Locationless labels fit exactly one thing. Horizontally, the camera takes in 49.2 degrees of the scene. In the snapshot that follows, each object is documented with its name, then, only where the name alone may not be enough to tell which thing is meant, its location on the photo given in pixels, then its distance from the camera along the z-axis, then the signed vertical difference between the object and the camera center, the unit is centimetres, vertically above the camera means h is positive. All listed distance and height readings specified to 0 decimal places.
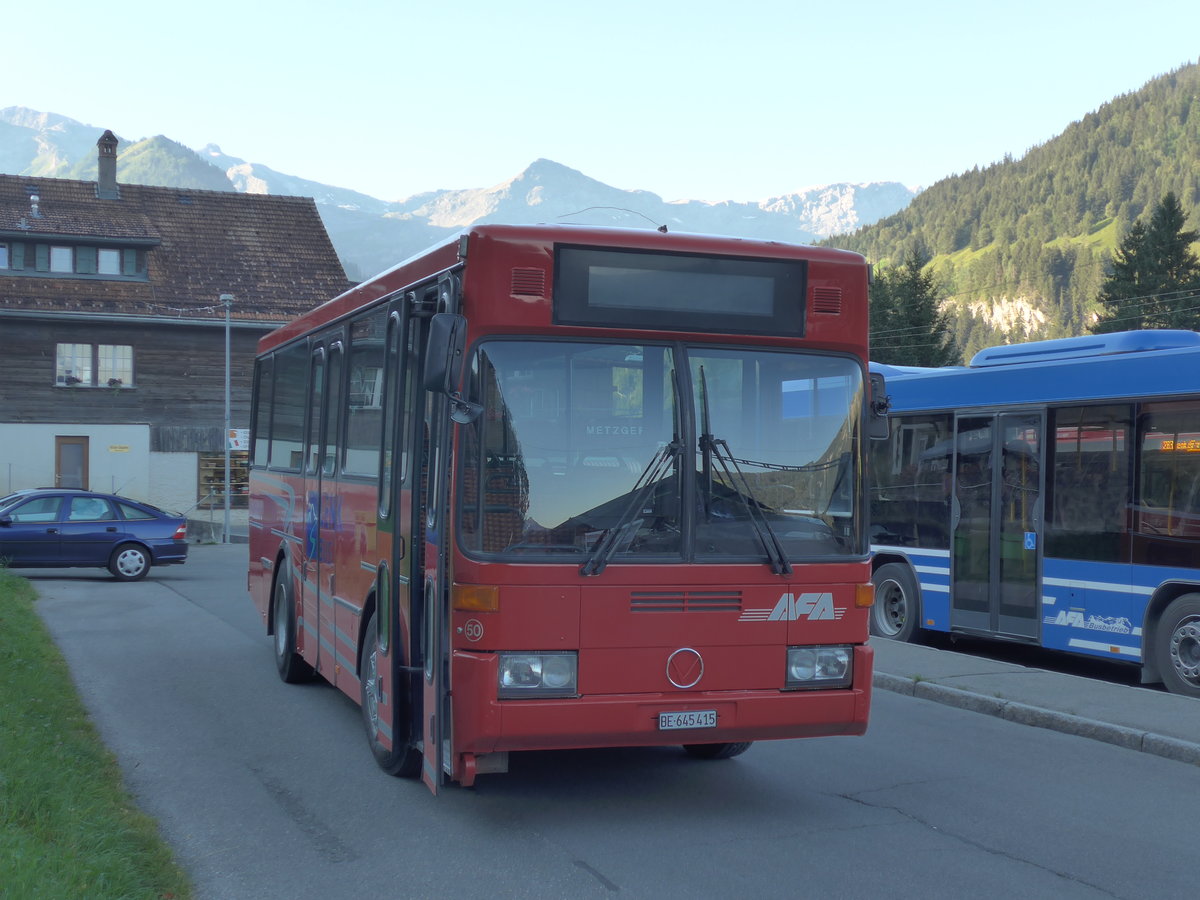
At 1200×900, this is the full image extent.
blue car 2305 -197
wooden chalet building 4334 +304
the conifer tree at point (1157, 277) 7406 +991
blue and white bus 1116 -54
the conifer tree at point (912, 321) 7681 +718
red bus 624 -31
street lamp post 3769 -193
